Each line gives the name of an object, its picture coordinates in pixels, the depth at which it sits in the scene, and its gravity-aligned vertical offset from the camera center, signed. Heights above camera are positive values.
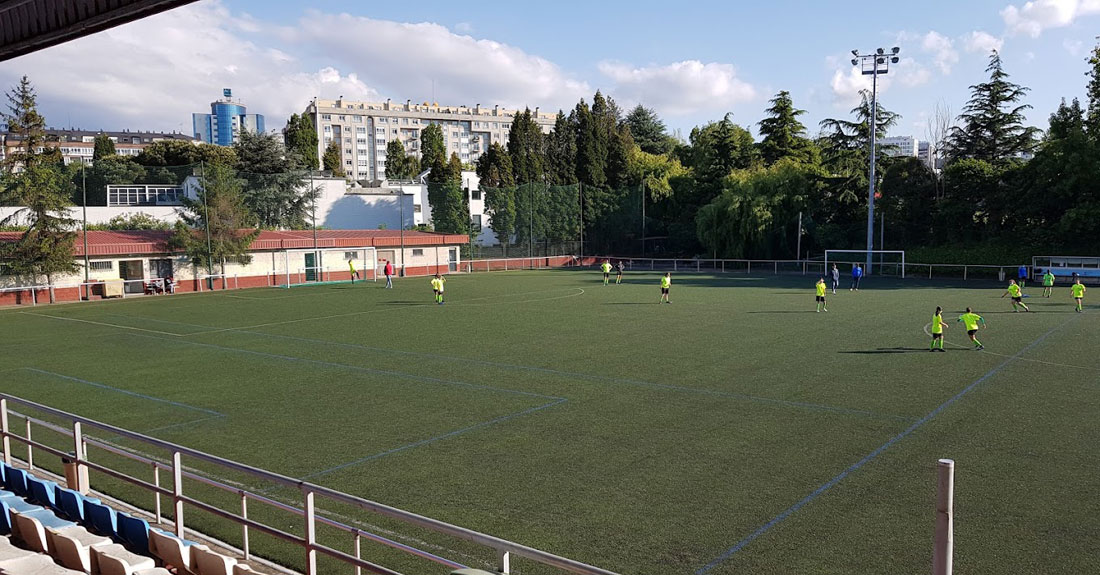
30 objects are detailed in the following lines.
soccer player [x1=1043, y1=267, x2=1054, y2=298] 34.58 -2.41
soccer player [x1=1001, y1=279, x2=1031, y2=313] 28.88 -2.36
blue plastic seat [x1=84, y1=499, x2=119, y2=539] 6.92 -2.57
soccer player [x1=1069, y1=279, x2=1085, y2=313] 28.33 -2.27
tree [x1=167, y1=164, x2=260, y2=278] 42.91 +0.95
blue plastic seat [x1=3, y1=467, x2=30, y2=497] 8.12 -2.58
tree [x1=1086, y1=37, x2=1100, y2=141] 46.97 +8.75
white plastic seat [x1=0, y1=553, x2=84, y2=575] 5.50 -2.40
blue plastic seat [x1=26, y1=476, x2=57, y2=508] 7.80 -2.59
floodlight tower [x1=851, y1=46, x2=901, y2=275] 48.66 +10.67
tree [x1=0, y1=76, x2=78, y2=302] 36.38 +2.18
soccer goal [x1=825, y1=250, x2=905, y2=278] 51.69 -1.96
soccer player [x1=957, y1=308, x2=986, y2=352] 20.44 -2.50
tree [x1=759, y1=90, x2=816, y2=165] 70.62 +9.05
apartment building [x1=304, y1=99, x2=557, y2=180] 144.25 +22.67
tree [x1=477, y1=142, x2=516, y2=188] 71.44 +6.77
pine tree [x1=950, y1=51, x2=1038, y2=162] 56.69 +8.05
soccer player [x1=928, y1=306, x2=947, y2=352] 20.09 -2.64
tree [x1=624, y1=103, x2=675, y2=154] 106.50 +15.01
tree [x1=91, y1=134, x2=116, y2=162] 91.19 +11.89
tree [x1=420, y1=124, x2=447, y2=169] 96.26 +12.22
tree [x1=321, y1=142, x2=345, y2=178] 93.31 +10.09
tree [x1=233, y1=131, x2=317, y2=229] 59.72 +4.21
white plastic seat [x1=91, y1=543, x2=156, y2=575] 5.71 -2.47
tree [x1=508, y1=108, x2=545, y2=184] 73.44 +8.34
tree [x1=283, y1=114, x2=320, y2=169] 79.63 +11.11
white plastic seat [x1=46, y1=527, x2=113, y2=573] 6.02 -2.47
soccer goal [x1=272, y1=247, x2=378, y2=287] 48.28 -1.64
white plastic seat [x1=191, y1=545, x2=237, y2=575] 5.86 -2.53
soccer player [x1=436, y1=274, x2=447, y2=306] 34.69 -2.30
